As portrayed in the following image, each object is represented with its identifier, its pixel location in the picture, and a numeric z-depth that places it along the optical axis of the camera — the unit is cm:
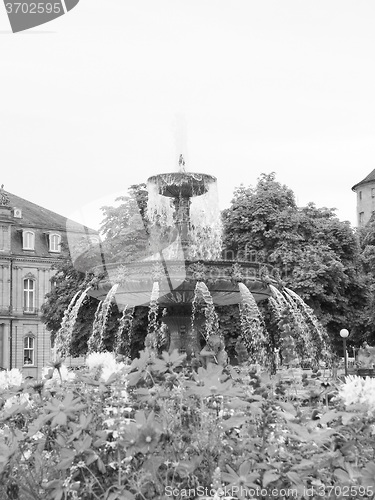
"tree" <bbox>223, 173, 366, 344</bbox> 3164
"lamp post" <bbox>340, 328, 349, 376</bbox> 2886
